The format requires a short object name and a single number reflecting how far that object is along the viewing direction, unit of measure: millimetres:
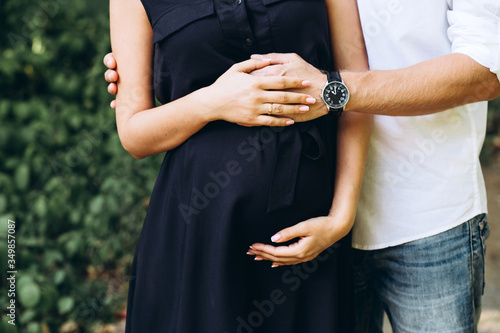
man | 1344
